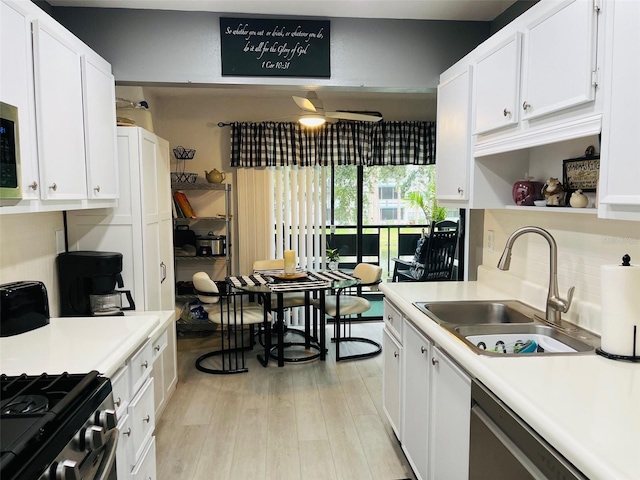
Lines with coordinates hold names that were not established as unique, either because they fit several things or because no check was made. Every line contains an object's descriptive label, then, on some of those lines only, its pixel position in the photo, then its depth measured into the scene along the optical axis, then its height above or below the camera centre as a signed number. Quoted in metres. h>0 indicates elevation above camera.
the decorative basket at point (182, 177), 4.82 +0.30
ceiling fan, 3.36 +0.72
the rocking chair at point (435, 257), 5.01 -0.57
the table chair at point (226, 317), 3.89 -0.98
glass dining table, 3.78 -0.67
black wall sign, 2.79 +0.97
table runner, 3.79 -0.65
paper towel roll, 1.45 -0.32
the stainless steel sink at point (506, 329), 1.73 -0.52
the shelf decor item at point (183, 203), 4.69 +0.03
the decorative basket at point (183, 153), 4.78 +0.55
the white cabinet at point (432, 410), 1.68 -0.86
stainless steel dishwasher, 1.11 -0.66
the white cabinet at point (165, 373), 2.95 -1.15
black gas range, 1.04 -0.55
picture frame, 1.87 +0.14
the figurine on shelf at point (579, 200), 1.86 +0.03
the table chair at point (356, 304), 4.14 -0.92
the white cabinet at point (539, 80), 1.51 +0.49
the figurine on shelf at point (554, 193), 2.04 +0.06
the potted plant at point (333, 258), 4.94 -0.58
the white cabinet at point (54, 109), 1.71 +0.42
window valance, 4.98 +0.69
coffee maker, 2.52 -0.43
